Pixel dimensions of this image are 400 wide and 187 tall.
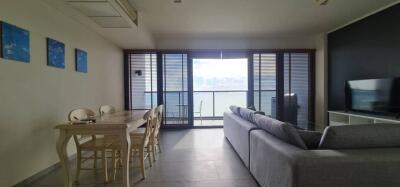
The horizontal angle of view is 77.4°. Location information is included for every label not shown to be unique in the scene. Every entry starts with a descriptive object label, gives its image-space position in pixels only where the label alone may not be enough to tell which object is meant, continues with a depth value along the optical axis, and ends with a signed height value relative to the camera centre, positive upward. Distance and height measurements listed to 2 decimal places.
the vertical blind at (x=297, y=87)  6.62 +0.08
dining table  2.45 -0.42
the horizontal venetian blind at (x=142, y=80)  6.46 +0.28
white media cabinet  3.91 -0.51
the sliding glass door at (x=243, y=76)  6.48 +0.26
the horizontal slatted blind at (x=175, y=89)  6.50 +0.05
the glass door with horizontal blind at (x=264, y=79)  6.58 +0.30
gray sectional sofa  1.66 -0.47
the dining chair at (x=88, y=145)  2.77 -0.61
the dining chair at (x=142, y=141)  2.89 -0.61
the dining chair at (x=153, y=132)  3.44 -0.58
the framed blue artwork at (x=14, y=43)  2.42 +0.51
